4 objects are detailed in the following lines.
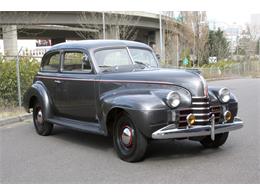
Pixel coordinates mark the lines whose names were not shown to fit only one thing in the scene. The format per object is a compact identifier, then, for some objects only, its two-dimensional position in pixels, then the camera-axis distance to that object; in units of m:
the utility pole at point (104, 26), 33.92
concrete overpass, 30.93
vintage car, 6.35
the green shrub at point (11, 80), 13.30
